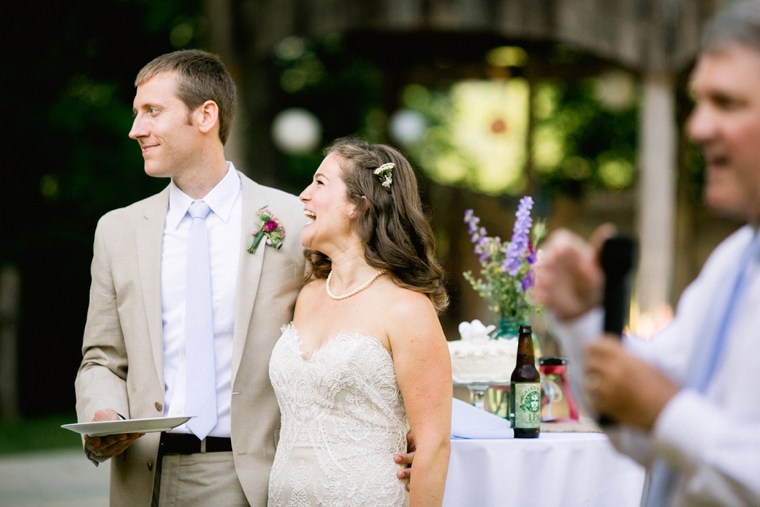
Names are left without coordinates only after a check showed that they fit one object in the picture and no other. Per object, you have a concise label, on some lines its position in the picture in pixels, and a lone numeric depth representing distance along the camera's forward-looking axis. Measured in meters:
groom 6.45
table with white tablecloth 6.52
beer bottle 6.70
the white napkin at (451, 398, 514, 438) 6.77
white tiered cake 7.39
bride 5.93
